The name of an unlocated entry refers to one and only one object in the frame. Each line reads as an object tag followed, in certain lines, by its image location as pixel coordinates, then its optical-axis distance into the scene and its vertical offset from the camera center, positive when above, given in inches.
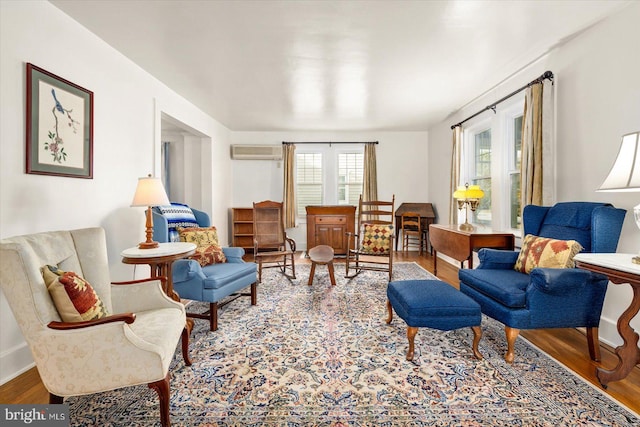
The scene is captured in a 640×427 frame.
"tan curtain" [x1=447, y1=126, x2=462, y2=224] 177.9 +26.1
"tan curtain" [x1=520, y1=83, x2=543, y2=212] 108.4 +23.4
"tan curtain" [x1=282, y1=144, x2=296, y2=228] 229.1 +22.0
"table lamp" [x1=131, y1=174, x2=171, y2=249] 89.1 +3.3
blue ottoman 75.0 -26.5
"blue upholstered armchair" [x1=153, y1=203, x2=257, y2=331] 92.7 -21.6
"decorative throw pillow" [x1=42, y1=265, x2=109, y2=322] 50.2 -15.5
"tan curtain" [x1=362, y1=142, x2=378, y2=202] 229.1 +28.1
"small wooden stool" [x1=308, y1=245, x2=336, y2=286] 135.7 -23.2
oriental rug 56.5 -39.9
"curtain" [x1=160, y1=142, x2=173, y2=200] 214.2 +31.9
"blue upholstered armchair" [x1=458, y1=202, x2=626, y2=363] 72.2 -20.8
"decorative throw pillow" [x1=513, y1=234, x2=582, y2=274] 79.2 -12.2
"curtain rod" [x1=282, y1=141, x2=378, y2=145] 232.3 +53.7
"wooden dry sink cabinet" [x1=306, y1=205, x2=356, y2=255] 200.5 -10.9
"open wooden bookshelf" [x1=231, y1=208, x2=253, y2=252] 220.2 -13.9
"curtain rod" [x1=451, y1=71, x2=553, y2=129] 106.7 +50.9
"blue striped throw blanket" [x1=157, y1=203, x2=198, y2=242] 113.6 -3.7
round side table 79.5 -13.5
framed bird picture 74.7 +22.9
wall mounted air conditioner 227.6 +45.0
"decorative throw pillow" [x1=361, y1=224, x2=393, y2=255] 154.2 -16.2
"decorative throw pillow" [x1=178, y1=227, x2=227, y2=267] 108.3 -13.9
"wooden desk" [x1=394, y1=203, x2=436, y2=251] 220.1 -0.9
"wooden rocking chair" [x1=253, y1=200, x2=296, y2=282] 155.5 -9.4
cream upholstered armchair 47.3 -22.8
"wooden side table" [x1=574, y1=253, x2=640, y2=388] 60.7 -24.2
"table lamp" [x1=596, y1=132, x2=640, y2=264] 58.6 +8.6
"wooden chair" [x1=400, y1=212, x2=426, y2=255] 216.2 -14.4
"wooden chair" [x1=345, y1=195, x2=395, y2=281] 150.9 -17.3
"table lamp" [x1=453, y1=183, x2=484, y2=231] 138.5 +6.5
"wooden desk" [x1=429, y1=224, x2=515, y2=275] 114.9 -12.4
